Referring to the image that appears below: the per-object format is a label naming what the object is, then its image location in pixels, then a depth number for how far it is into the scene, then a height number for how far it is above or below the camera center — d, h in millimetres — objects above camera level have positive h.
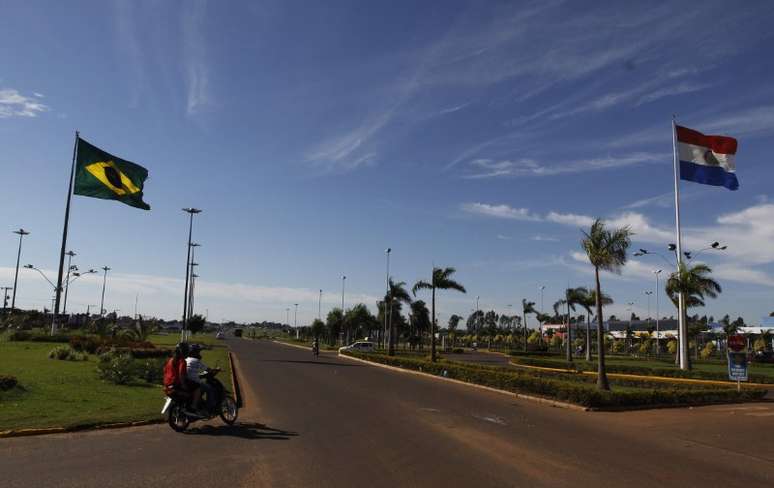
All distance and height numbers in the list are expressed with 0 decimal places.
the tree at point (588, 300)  47000 +2755
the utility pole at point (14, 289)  88000 +3796
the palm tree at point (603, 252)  21844 +3157
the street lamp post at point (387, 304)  54431 +2161
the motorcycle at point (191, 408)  10832 -1705
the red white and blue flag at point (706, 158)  32688 +10286
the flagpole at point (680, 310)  31812 +1487
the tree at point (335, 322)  86688 +450
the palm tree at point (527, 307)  71188 +3031
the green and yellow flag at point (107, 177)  26172 +6603
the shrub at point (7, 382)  12859 -1562
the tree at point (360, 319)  75812 +894
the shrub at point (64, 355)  23078 -1591
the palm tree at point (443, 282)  39469 +3230
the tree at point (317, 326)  90125 -290
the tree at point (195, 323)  74875 -395
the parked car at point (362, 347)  55681 -2089
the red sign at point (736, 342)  21500 -133
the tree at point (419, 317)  73750 +1387
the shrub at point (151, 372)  18188 -1720
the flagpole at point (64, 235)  28848 +4136
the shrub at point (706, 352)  58844 -1474
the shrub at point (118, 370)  16891 -1584
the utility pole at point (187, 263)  48784 +5549
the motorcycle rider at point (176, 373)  10977 -1030
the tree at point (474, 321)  164375 +2737
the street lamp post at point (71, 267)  78881 +6752
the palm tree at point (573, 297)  47688 +3001
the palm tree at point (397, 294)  54312 +3109
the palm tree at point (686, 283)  31672 +3072
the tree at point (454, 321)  165150 +2332
